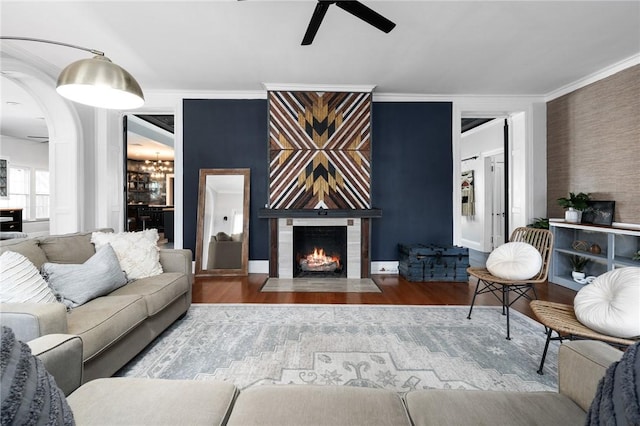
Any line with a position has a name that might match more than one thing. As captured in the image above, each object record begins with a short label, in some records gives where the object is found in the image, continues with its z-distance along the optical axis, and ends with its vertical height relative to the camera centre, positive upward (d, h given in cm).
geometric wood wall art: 466 +95
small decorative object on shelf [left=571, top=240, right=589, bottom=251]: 414 -40
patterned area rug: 200 -101
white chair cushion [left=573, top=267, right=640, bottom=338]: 162 -48
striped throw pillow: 170 -38
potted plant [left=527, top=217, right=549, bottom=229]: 452 -13
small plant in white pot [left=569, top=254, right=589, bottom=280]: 409 -67
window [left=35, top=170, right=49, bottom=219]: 909 +54
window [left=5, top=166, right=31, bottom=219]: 848 +69
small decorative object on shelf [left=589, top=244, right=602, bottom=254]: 391 -42
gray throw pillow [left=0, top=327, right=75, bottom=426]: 61 -37
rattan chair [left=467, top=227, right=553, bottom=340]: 270 -38
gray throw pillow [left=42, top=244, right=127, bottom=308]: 206 -44
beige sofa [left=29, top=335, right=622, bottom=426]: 99 -64
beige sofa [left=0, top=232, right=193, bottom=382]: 147 -59
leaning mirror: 480 -8
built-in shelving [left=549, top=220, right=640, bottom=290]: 360 -40
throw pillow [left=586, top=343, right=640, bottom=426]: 65 -39
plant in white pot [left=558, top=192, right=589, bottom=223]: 405 +13
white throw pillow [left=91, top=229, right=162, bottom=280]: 272 -33
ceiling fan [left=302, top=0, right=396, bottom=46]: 233 +154
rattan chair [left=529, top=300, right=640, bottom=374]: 167 -62
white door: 672 +27
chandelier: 1181 +173
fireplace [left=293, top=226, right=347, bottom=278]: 481 -54
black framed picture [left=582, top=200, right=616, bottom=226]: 386 +4
